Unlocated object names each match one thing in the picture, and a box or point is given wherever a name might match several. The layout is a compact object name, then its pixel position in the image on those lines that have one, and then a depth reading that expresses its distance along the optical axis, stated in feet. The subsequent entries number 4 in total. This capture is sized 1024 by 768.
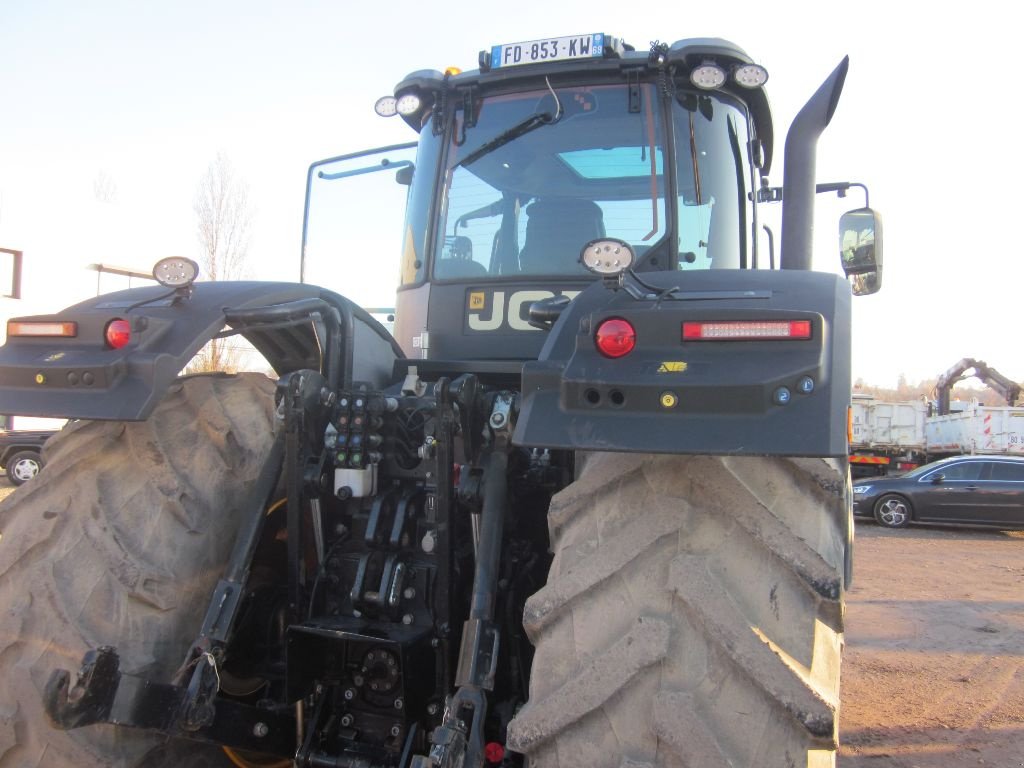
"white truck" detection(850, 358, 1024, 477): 78.69
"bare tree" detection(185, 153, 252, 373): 54.53
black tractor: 6.12
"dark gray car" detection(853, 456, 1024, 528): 52.01
